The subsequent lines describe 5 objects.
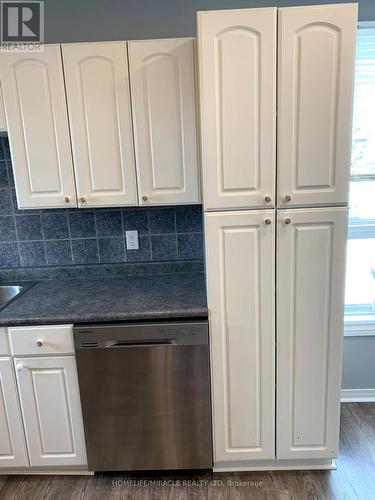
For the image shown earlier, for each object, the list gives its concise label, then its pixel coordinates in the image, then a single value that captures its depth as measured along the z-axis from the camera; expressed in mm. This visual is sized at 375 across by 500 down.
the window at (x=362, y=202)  1981
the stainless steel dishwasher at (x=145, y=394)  1589
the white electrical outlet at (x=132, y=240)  2119
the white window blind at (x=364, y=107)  1957
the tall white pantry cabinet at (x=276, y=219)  1368
